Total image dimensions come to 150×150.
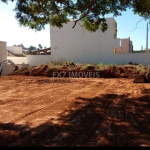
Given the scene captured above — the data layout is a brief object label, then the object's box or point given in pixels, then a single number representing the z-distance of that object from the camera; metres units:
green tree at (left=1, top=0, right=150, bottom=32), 7.60
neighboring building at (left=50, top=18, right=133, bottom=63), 20.03
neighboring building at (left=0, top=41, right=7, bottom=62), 18.06
